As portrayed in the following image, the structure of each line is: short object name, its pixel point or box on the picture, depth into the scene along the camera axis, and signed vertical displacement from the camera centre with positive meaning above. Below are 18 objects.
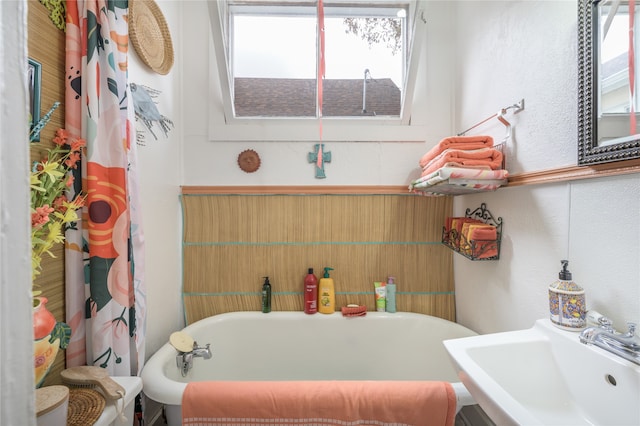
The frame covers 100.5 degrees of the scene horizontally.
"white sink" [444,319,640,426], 0.64 -0.46
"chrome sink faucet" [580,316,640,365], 0.65 -0.34
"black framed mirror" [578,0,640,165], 0.73 +0.38
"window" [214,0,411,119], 1.77 +1.05
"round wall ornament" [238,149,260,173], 1.77 +0.34
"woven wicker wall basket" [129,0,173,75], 1.27 +0.92
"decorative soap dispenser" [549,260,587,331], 0.81 -0.29
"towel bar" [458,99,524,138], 1.17 +0.46
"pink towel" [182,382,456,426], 0.90 -0.66
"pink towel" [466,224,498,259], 1.25 -0.14
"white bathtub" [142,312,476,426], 1.59 -0.81
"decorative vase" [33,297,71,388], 0.62 -0.30
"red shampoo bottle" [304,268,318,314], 1.68 -0.52
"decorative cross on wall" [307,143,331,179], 1.77 +0.36
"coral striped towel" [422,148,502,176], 1.19 +0.24
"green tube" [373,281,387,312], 1.72 -0.55
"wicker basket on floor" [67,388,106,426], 0.70 -0.53
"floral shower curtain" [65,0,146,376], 0.91 +0.09
